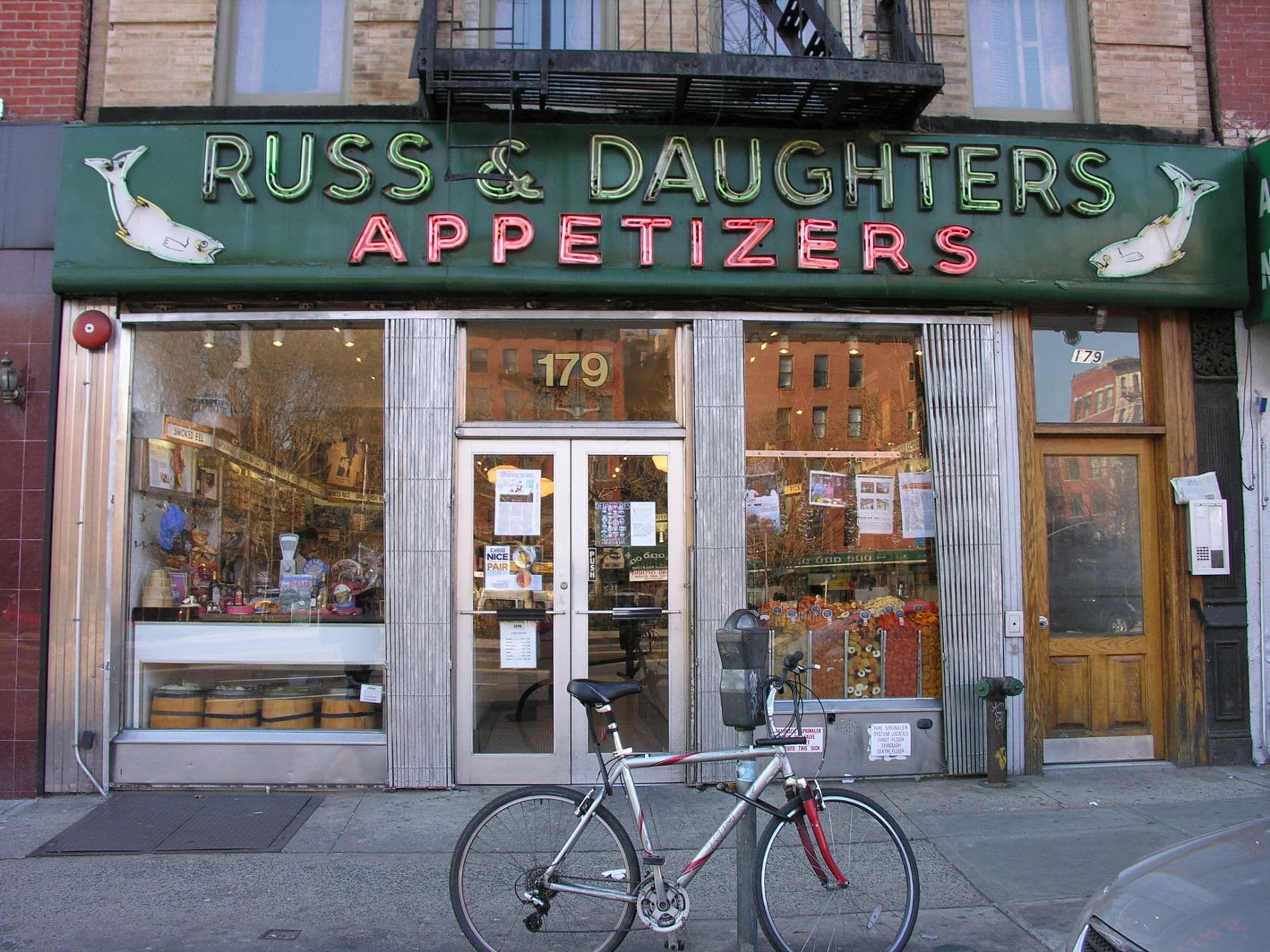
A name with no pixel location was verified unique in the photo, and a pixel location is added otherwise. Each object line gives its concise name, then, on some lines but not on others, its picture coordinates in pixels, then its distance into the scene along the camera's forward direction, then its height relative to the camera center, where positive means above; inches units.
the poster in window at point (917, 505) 262.7 +12.0
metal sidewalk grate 201.3 -67.2
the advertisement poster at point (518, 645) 248.2 -27.6
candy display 259.0 -29.3
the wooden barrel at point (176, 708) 247.8 -45.0
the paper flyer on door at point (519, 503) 250.8 +12.6
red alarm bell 241.3 +60.1
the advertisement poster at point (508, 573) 249.8 -7.3
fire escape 230.8 +127.0
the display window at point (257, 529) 249.6 +5.7
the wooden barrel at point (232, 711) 247.9 -45.9
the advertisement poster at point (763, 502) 260.4 +12.8
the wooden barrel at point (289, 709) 248.4 -45.5
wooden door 262.2 -17.6
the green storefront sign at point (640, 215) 242.4 +93.6
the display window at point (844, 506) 260.4 +11.7
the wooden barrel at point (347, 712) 247.9 -46.5
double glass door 246.7 -13.3
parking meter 138.9 -19.7
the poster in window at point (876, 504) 264.8 +12.2
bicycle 142.6 -52.5
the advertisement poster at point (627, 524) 251.6 +6.5
